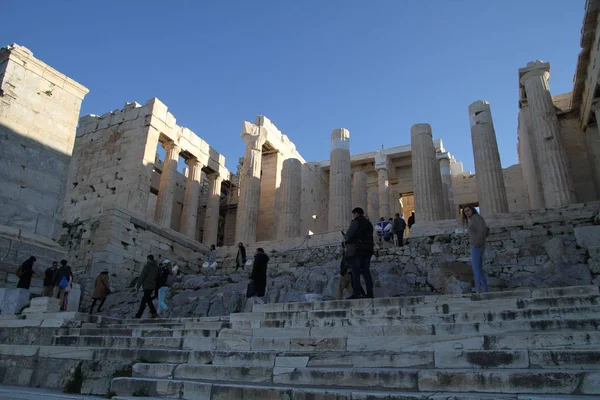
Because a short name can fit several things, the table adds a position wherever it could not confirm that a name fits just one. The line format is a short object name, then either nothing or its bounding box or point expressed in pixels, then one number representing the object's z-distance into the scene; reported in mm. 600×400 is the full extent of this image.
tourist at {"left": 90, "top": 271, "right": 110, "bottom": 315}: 11428
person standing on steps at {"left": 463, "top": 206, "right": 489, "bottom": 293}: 7223
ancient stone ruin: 4254
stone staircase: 3570
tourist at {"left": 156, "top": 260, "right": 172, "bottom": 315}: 10552
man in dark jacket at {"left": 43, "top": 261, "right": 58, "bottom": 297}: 10172
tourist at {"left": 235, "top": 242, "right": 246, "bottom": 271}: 15797
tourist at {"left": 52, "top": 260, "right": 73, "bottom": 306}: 9867
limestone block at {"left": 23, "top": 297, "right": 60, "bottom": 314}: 8117
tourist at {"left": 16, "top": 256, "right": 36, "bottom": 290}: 9891
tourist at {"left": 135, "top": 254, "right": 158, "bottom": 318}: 9680
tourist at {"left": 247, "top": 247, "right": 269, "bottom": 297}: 9070
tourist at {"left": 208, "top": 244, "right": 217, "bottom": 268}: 17967
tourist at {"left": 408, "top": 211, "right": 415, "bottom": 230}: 19595
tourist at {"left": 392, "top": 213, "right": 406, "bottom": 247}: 15086
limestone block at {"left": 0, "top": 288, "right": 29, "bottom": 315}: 8469
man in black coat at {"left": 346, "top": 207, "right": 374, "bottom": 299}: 7488
